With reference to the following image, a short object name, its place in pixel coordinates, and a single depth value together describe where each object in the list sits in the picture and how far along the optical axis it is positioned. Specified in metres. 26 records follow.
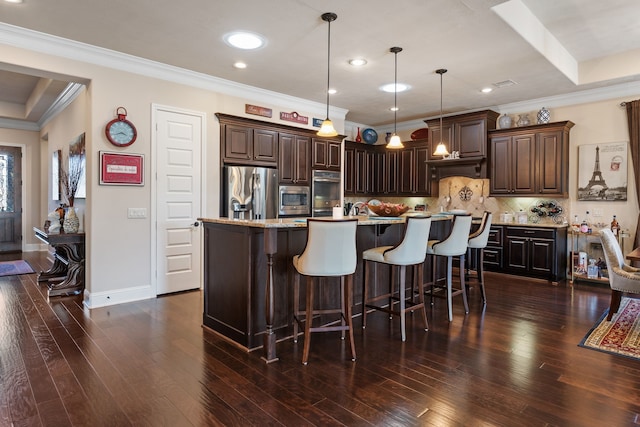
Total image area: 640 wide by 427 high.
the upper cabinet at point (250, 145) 5.30
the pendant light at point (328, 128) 3.73
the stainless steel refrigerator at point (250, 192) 5.27
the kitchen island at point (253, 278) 2.93
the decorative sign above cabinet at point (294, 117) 6.02
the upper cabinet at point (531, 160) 5.68
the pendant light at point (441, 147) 4.72
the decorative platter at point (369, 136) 8.02
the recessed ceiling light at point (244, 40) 3.78
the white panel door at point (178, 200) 4.70
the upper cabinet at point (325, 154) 6.43
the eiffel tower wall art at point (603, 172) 5.37
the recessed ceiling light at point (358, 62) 4.42
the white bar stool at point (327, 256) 2.73
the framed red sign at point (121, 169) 4.23
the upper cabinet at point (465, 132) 6.32
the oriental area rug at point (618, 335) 3.05
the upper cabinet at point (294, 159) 5.93
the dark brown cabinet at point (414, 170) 7.35
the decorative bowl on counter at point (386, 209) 3.98
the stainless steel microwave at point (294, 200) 5.90
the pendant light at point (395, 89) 4.08
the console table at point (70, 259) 4.54
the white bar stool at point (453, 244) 3.78
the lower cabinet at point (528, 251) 5.52
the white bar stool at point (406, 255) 3.25
